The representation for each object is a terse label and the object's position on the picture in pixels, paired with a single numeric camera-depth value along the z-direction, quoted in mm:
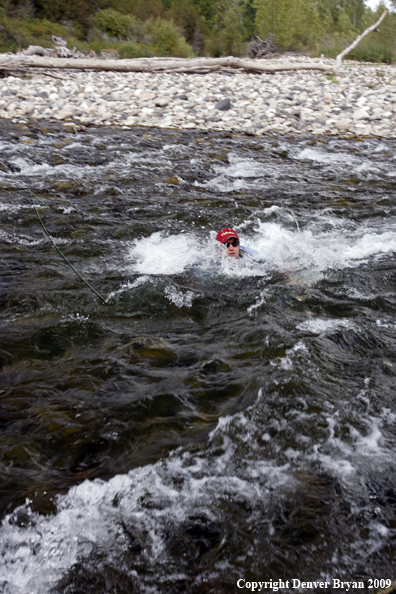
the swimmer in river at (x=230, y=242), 5207
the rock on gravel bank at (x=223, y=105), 12656
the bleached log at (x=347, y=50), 19469
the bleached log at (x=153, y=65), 14742
